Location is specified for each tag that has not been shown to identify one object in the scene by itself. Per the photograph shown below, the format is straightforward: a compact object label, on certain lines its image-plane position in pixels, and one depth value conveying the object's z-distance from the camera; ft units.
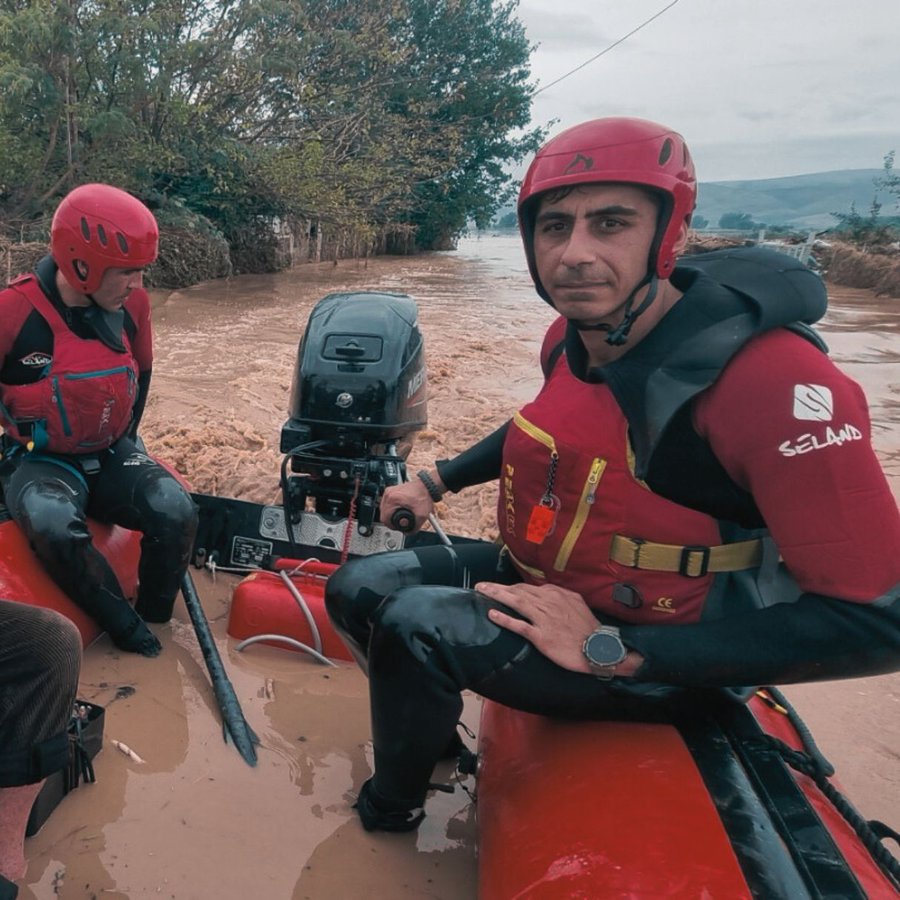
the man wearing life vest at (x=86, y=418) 8.92
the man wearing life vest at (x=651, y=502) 4.46
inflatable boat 4.32
